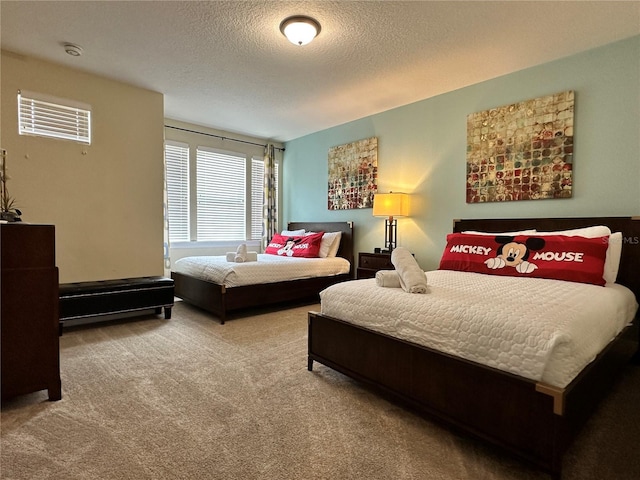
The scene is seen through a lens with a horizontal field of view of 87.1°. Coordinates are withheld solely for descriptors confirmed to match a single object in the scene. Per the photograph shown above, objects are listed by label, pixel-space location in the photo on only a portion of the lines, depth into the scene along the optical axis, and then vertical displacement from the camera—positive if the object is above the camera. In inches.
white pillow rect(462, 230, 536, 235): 118.9 -1.0
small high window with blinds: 128.0 +44.5
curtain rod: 204.2 +60.7
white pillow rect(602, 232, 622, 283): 98.4 -8.4
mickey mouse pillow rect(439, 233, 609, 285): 96.0 -8.2
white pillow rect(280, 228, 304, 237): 210.5 -2.2
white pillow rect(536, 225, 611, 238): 104.3 -0.5
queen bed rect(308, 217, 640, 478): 54.0 -23.8
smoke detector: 117.0 +63.9
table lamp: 162.9 +11.5
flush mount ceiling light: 99.7 +60.8
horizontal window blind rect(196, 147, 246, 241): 215.5 +22.7
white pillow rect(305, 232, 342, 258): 193.9 -8.3
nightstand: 165.0 -16.9
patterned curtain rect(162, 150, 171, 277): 193.2 -4.4
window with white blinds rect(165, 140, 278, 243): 204.5 +23.3
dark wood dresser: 73.8 -18.6
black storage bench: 127.8 -27.9
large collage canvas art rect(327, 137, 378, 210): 189.2 +32.7
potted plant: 82.7 +7.4
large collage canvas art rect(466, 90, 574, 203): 122.8 +31.5
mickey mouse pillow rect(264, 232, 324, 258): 189.0 -9.7
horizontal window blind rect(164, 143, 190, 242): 201.3 +24.2
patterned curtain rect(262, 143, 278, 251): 238.8 +23.7
